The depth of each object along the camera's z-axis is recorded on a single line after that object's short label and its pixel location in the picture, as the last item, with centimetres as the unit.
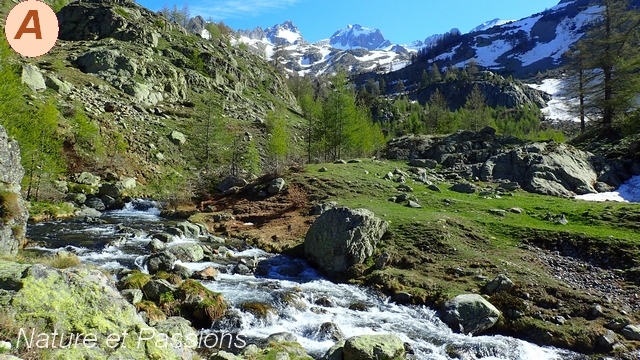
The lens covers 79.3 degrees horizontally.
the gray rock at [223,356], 1023
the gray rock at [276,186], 3634
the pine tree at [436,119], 8834
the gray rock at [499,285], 1872
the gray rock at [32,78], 4882
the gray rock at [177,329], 1244
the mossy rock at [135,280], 1646
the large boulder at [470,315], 1680
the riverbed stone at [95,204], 3681
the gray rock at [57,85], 5269
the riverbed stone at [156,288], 1617
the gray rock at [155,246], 2378
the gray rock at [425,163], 4603
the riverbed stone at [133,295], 1502
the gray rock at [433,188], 3559
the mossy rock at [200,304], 1555
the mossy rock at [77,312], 642
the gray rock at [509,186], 3712
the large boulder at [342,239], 2275
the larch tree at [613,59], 4741
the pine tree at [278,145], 5625
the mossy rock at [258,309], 1630
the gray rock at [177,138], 6034
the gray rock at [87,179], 4172
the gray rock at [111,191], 4003
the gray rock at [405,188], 3550
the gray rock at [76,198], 3653
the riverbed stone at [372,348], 1247
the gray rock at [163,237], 2587
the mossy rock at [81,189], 3906
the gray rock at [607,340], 1523
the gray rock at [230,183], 4350
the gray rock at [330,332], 1520
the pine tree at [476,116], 9094
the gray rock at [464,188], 3581
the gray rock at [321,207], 3130
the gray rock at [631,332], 1542
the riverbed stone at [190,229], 2839
